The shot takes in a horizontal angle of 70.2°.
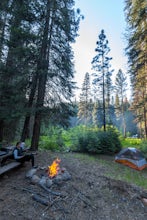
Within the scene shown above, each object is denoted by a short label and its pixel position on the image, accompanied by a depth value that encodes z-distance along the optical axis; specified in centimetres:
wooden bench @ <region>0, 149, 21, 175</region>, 292
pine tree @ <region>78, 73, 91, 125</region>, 2117
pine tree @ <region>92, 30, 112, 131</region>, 997
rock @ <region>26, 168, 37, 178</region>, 291
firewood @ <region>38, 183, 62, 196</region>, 245
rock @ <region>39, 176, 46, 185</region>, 265
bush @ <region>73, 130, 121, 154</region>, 633
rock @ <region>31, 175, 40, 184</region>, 270
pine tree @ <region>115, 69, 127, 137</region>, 1886
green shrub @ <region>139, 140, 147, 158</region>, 553
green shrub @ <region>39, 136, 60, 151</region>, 626
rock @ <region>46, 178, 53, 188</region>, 262
